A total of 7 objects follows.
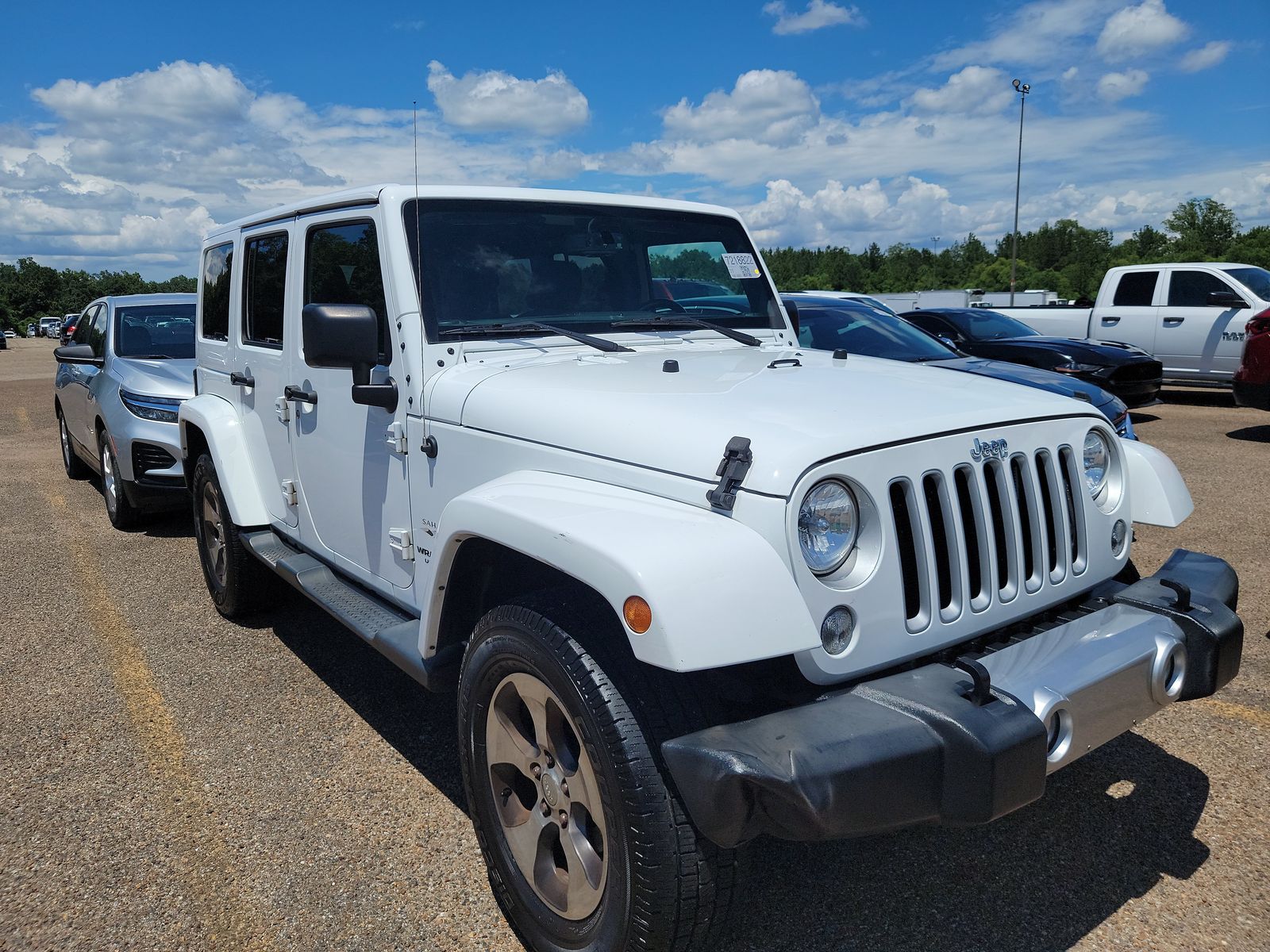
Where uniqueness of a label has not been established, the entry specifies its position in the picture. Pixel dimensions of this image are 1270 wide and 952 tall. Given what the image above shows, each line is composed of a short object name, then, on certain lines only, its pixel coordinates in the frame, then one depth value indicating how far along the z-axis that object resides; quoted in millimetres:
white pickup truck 12641
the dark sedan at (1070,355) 10547
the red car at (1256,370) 9320
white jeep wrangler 2006
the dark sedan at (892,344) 7141
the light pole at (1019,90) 44312
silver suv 6922
